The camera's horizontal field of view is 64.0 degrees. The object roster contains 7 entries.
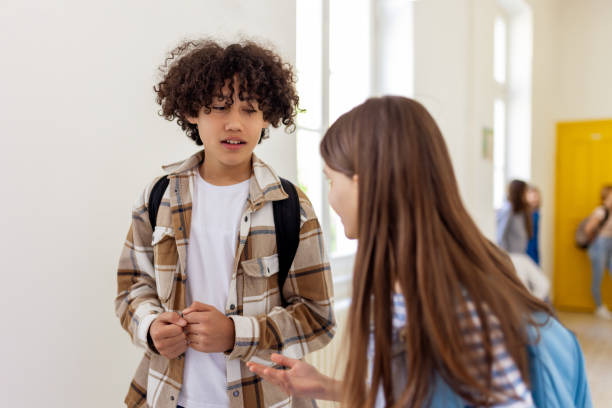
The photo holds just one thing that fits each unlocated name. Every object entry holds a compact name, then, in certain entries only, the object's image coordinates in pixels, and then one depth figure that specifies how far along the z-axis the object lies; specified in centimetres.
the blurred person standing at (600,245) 581
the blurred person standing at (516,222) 454
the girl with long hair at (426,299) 74
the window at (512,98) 550
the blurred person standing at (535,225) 503
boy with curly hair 112
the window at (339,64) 276
